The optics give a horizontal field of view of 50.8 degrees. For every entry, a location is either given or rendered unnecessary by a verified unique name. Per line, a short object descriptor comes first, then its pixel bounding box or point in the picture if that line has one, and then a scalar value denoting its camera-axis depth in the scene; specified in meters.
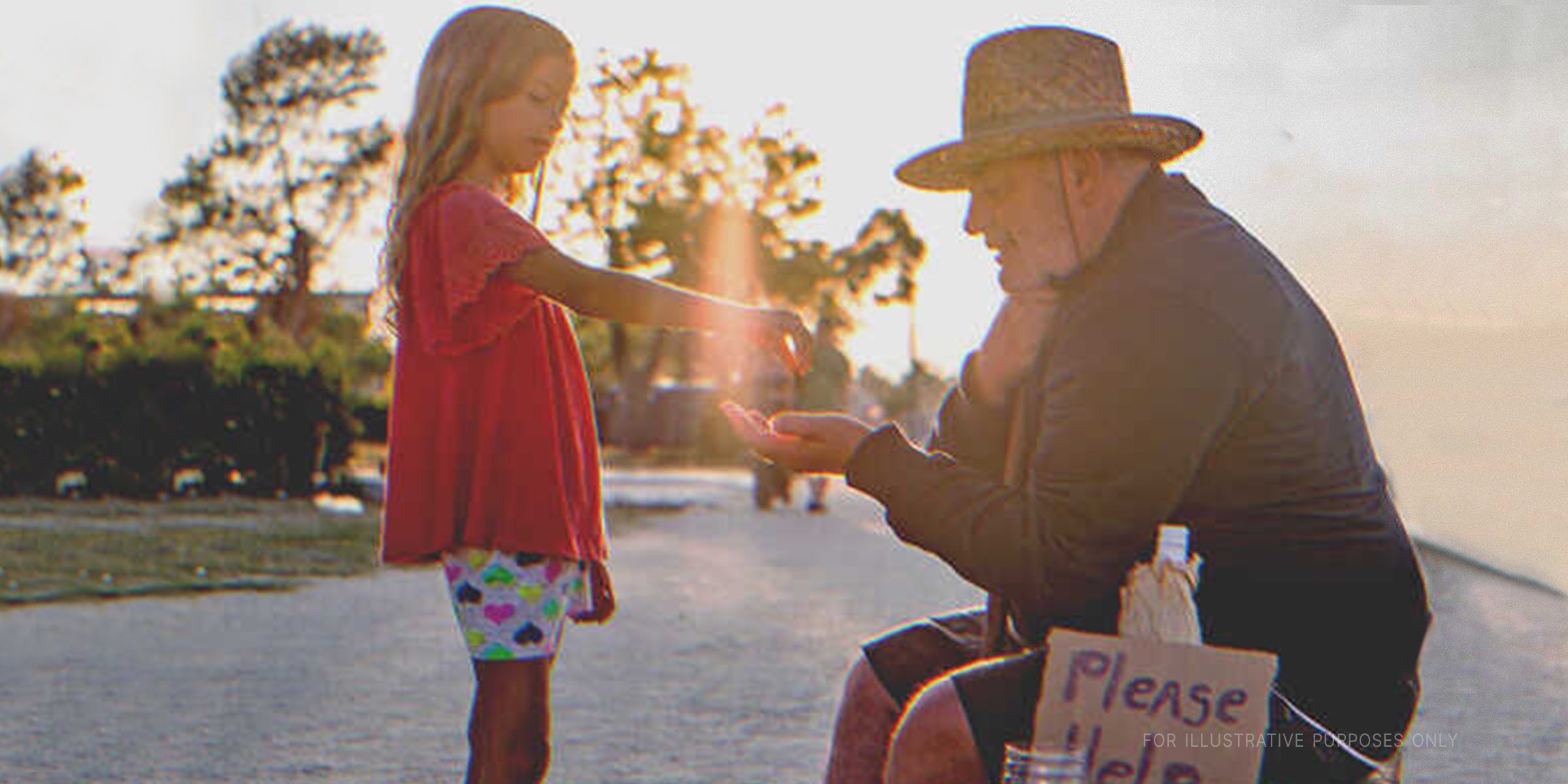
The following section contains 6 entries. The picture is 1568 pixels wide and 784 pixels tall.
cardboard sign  1.79
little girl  2.73
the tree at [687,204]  41.47
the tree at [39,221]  58.75
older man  1.92
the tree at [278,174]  47.69
